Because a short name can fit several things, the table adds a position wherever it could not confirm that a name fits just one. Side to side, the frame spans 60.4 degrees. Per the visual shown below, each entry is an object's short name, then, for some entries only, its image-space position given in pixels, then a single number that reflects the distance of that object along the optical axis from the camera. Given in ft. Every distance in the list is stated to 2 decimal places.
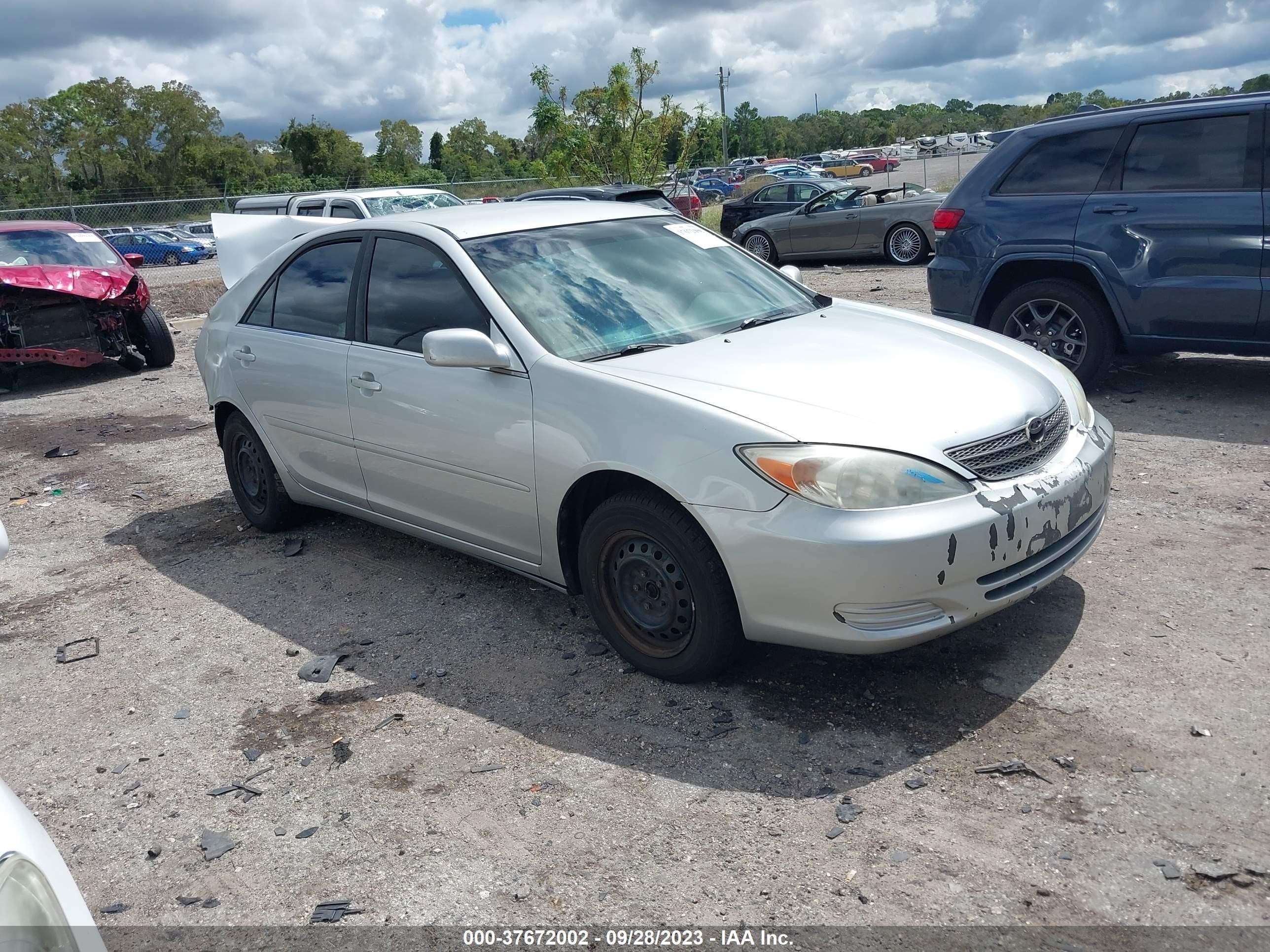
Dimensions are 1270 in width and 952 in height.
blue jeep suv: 21.66
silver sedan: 11.18
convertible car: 55.67
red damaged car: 36.47
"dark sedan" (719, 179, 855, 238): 67.41
